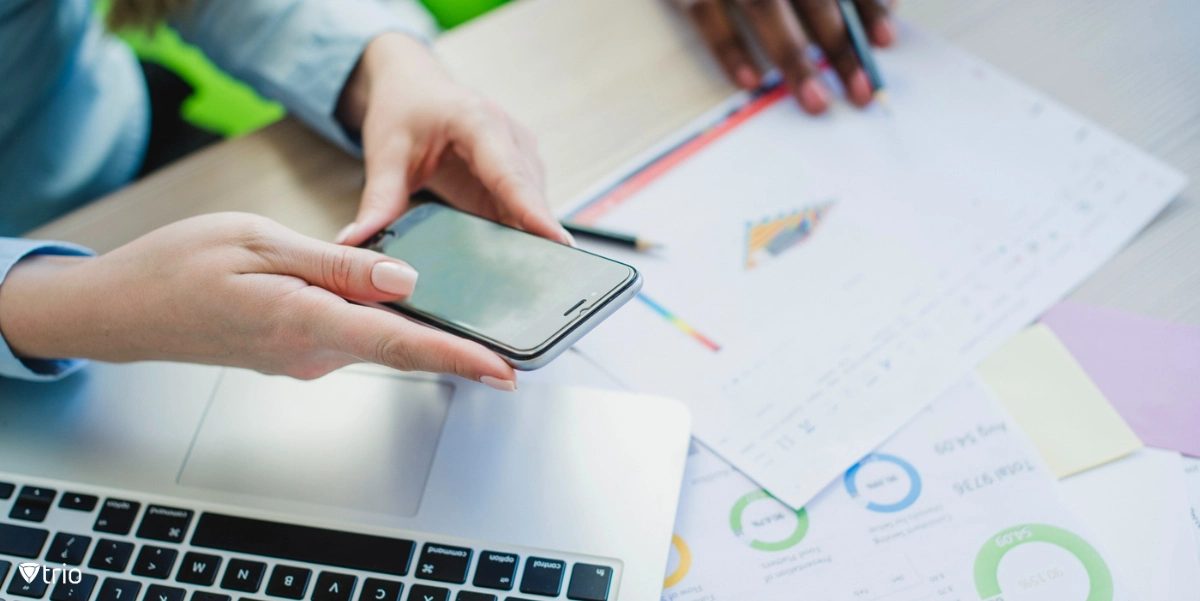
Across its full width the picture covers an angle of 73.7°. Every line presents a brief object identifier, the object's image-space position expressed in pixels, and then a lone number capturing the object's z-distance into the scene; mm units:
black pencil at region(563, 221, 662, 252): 519
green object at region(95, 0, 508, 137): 901
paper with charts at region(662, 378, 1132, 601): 389
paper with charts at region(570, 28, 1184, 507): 455
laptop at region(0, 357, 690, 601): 390
